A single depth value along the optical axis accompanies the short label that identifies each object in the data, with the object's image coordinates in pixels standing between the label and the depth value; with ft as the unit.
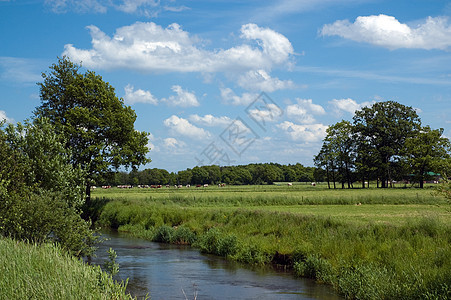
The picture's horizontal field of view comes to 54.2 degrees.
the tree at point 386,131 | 332.39
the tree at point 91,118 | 149.79
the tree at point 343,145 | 360.13
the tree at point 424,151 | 305.12
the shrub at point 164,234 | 108.17
